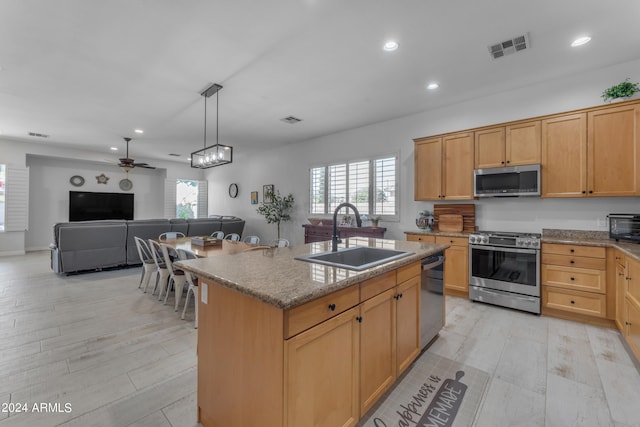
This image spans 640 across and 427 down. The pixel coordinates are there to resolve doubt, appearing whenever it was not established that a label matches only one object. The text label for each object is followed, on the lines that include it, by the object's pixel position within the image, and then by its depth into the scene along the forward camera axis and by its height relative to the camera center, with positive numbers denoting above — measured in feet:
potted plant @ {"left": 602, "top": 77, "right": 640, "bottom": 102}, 9.77 +4.47
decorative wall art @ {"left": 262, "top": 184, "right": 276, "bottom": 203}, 24.08 +1.95
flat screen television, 26.40 +0.80
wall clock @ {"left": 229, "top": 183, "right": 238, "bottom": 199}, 29.04 +2.46
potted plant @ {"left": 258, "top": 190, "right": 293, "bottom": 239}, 22.62 +0.43
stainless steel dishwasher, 7.62 -2.45
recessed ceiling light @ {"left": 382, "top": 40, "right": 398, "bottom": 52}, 9.14 +5.69
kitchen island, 3.86 -2.07
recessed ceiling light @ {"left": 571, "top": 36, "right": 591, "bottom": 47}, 8.90 +5.69
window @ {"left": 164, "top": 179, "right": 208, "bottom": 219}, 33.27 +1.84
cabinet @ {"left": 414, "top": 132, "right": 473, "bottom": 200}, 13.04 +2.35
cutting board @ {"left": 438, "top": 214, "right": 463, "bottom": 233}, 13.46 -0.40
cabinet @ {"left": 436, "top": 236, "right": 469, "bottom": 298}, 12.25 -2.30
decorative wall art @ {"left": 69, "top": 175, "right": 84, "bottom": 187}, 26.94 +3.22
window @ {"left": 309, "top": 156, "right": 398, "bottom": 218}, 16.78 +1.88
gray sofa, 16.25 -1.71
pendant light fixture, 12.98 +2.95
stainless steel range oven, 10.61 -2.20
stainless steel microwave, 11.41 +1.46
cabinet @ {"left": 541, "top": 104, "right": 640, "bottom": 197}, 9.72 +2.31
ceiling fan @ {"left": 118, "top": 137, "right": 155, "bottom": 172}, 20.78 +3.82
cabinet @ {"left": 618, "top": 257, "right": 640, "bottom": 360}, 7.17 -2.47
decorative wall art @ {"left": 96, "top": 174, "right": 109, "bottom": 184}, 28.35 +3.59
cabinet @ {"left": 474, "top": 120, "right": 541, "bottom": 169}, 11.47 +3.02
